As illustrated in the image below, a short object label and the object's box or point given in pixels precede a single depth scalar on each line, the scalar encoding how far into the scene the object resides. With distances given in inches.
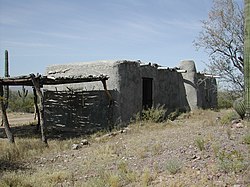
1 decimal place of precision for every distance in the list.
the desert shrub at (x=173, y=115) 618.7
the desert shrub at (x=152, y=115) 541.0
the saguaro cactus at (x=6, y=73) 748.5
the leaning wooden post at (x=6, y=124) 406.6
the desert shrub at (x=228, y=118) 429.8
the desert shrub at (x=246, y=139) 299.4
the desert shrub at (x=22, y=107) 1065.5
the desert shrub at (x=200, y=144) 301.0
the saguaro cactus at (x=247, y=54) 361.4
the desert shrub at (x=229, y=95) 669.5
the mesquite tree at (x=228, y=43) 653.9
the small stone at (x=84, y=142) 402.1
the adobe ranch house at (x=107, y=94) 521.3
